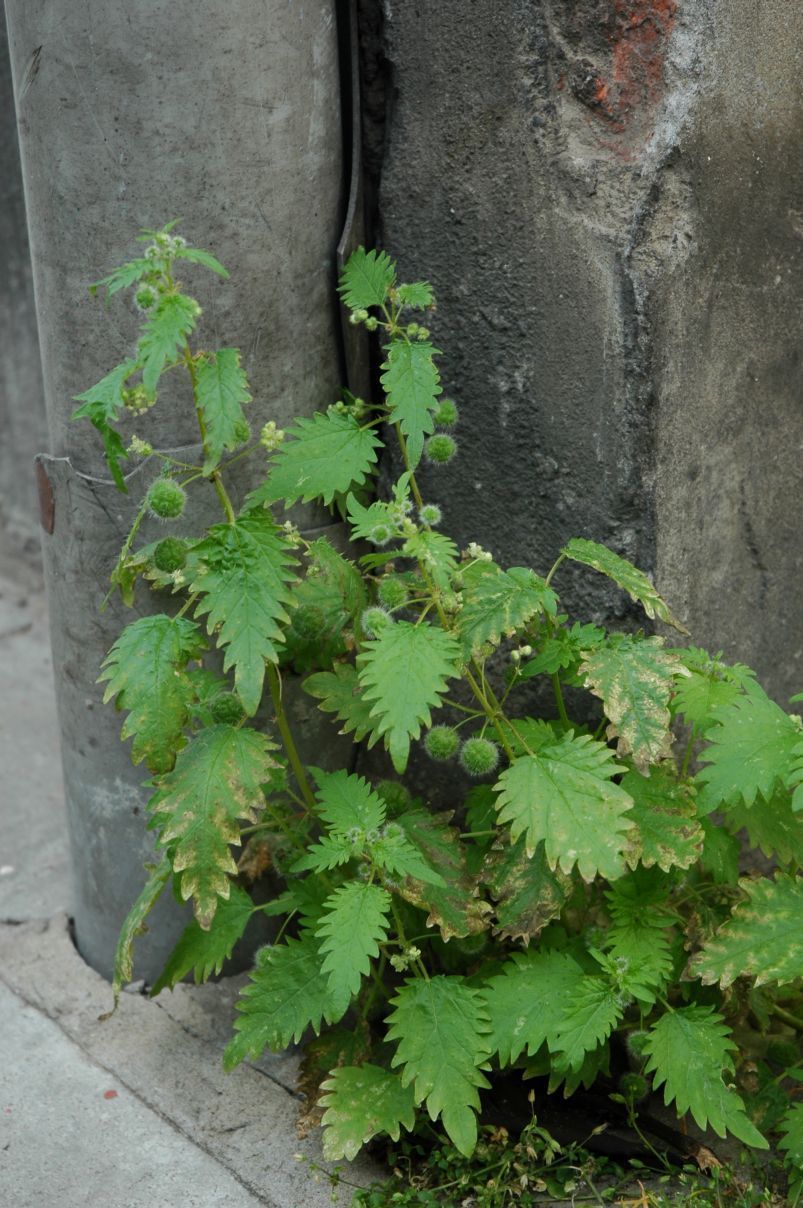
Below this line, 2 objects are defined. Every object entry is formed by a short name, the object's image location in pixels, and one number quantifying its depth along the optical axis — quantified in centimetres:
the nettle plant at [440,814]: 85
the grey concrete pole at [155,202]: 90
